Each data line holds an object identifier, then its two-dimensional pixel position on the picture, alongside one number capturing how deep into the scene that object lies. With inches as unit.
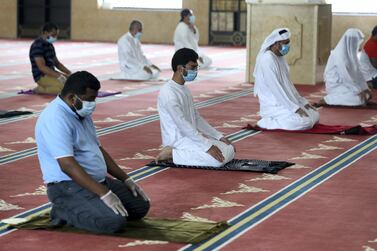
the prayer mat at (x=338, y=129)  303.7
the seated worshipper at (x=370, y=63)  446.3
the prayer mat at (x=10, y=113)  338.5
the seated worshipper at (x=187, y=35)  544.7
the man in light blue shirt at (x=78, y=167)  171.5
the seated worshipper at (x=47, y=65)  398.0
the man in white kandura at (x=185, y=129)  238.8
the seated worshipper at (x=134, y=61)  480.4
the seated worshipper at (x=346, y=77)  375.9
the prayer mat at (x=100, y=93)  409.1
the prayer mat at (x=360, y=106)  375.0
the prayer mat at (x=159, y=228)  172.2
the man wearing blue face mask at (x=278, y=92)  308.7
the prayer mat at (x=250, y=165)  240.1
